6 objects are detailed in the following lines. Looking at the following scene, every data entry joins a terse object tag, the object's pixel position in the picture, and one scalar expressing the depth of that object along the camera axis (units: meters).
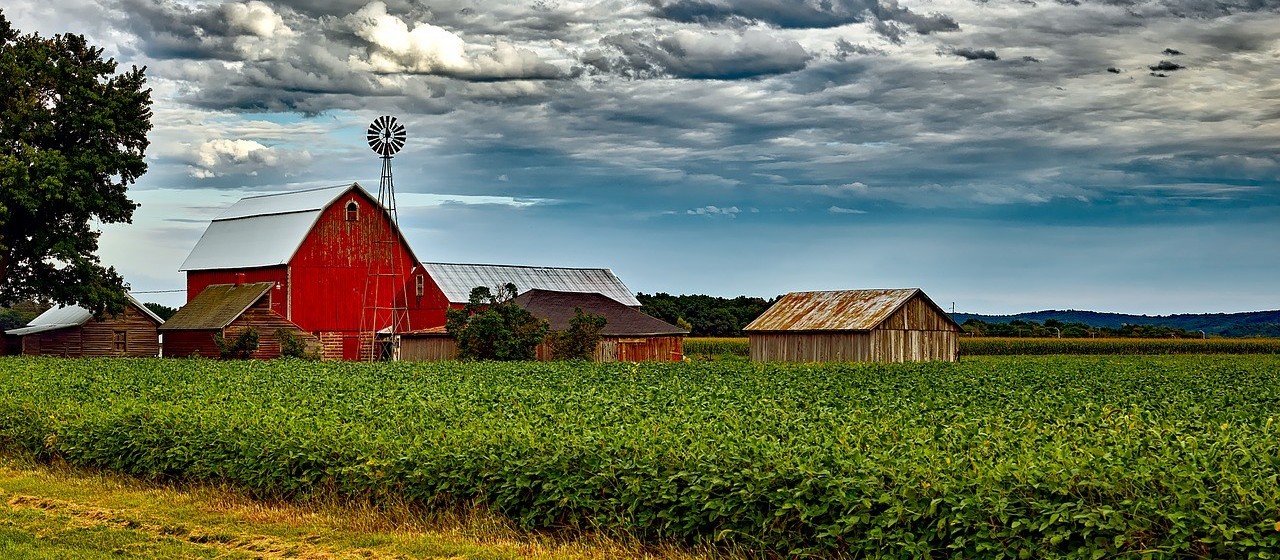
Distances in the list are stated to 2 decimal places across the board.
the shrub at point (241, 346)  58.66
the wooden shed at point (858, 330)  62.47
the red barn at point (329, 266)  63.41
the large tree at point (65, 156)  55.91
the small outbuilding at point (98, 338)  66.56
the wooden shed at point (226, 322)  60.31
